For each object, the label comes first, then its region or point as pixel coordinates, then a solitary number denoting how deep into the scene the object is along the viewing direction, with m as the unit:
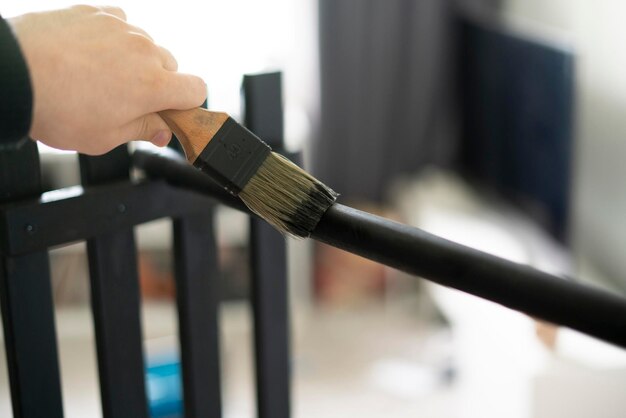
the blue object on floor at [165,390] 2.23
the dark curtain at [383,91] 3.02
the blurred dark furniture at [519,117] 2.22
